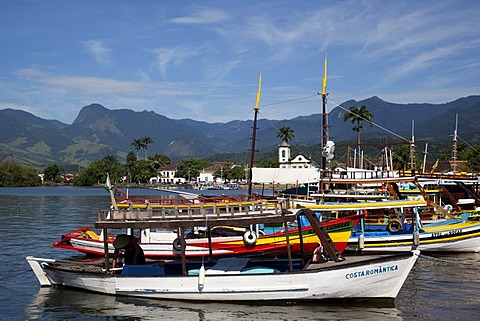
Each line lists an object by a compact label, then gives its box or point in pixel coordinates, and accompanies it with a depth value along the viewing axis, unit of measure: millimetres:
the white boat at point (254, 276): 17609
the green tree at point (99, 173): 177250
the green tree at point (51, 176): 199500
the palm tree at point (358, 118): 98706
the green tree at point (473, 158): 96750
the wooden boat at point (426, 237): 28656
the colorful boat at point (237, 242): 24859
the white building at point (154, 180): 189000
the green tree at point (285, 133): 128188
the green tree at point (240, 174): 198750
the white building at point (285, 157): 155375
